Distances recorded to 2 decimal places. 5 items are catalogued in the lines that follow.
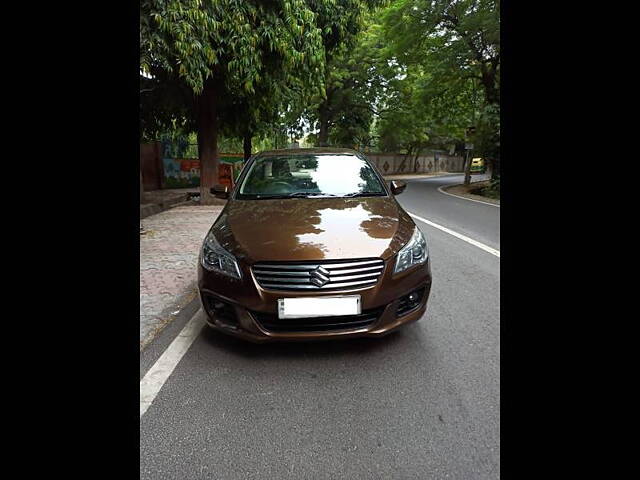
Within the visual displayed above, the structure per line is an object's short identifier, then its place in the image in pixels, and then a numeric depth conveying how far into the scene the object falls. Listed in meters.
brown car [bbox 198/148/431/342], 2.40
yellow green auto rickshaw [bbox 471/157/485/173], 34.29
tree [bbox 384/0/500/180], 14.34
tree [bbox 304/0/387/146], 8.54
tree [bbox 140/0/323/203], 5.13
